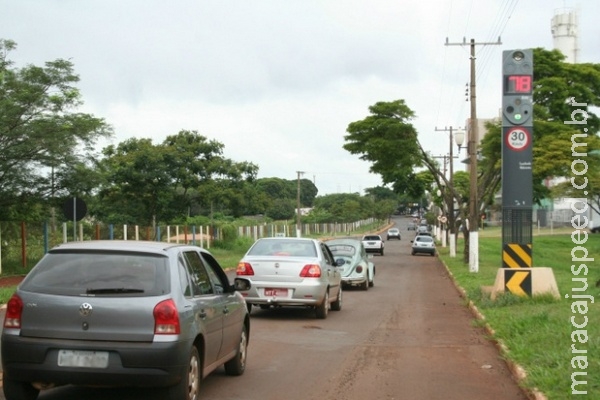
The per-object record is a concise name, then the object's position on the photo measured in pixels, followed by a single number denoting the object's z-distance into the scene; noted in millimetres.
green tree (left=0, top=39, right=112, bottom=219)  25250
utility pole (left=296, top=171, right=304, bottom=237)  71712
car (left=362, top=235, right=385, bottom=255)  53000
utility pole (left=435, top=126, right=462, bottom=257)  44656
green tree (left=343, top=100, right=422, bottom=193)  38906
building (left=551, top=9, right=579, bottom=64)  84375
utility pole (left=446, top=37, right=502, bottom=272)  32406
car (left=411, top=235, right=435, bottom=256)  52469
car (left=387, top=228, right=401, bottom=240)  90562
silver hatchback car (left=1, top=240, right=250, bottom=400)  6773
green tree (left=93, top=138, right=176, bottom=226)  41188
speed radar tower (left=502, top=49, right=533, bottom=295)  17609
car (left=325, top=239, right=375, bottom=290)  22844
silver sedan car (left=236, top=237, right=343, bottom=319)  14922
